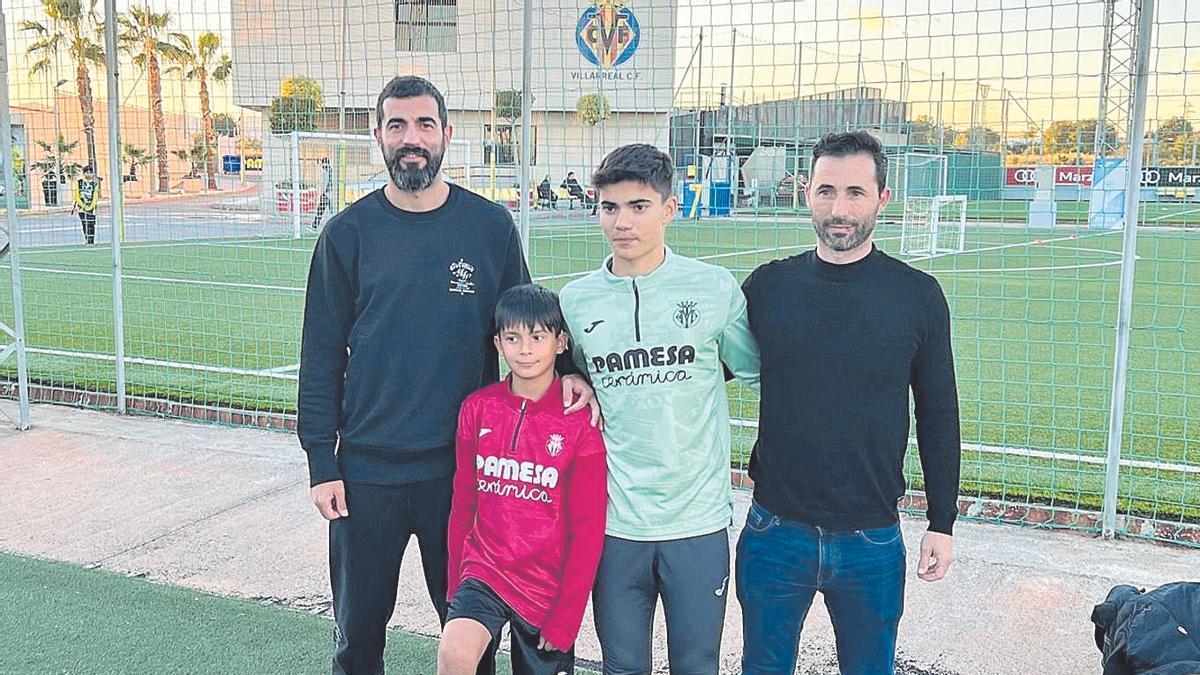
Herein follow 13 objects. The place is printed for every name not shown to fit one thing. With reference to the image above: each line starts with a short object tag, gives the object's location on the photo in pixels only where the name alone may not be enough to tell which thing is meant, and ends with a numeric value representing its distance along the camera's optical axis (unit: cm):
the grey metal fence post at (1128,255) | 446
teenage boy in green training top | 262
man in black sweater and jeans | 250
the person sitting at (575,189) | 721
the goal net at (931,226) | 1534
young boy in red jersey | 261
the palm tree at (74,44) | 756
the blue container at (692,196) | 819
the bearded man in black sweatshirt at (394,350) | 280
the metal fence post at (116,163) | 665
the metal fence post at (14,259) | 637
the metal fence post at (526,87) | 534
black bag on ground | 288
